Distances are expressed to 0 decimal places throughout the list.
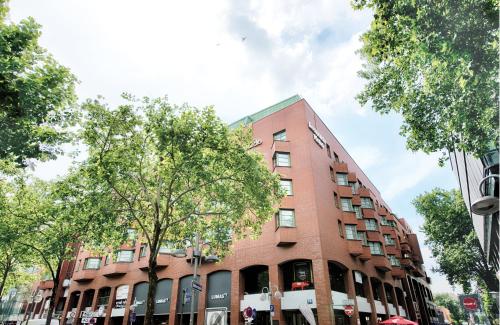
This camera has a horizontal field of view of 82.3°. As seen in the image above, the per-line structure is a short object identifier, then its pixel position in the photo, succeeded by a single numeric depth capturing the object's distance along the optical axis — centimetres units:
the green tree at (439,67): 784
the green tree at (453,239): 3550
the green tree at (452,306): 10684
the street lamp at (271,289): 2164
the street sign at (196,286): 1431
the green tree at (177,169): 1502
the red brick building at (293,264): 2253
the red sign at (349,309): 2018
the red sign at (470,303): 1238
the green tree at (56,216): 1612
